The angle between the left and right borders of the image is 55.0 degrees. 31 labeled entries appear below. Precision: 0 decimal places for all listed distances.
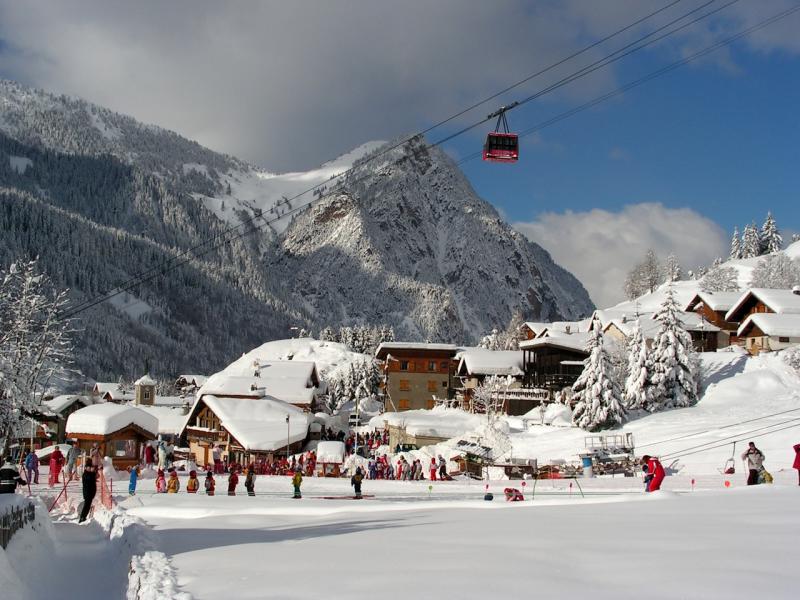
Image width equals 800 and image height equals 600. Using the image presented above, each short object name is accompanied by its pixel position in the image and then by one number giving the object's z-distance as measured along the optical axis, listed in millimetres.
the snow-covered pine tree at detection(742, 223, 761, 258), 153250
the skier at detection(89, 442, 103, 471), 27438
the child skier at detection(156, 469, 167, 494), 27817
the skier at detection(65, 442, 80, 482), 30250
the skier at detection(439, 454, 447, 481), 35406
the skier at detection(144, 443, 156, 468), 38269
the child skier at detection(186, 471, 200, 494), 27844
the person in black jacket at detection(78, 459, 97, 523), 20297
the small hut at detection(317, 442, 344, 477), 41106
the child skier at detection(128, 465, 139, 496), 25625
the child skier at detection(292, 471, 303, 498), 25297
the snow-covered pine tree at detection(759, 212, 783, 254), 152250
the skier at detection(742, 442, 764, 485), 22031
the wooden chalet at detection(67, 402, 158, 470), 39781
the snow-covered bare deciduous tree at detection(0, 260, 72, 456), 31234
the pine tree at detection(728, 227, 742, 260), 159250
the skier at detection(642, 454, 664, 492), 20062
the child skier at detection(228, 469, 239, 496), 27642
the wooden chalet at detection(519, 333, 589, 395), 62875
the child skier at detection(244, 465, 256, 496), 27016
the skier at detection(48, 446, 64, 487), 29603
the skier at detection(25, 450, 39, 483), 29375
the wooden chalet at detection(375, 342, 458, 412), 85062
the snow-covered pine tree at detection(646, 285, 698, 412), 45438
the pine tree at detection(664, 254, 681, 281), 156000
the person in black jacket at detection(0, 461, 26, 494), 15795
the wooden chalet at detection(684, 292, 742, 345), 70875
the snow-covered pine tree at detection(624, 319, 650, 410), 45812
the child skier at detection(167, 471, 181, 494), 27133
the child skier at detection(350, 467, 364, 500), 25516
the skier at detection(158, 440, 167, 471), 34406
